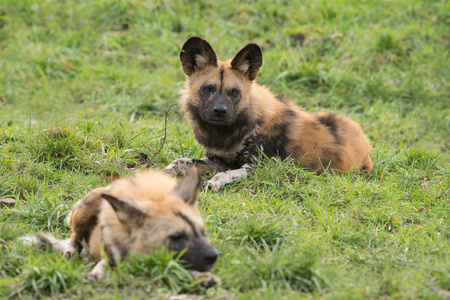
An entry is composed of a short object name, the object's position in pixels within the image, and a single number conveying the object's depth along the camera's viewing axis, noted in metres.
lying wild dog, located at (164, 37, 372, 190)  10.91
